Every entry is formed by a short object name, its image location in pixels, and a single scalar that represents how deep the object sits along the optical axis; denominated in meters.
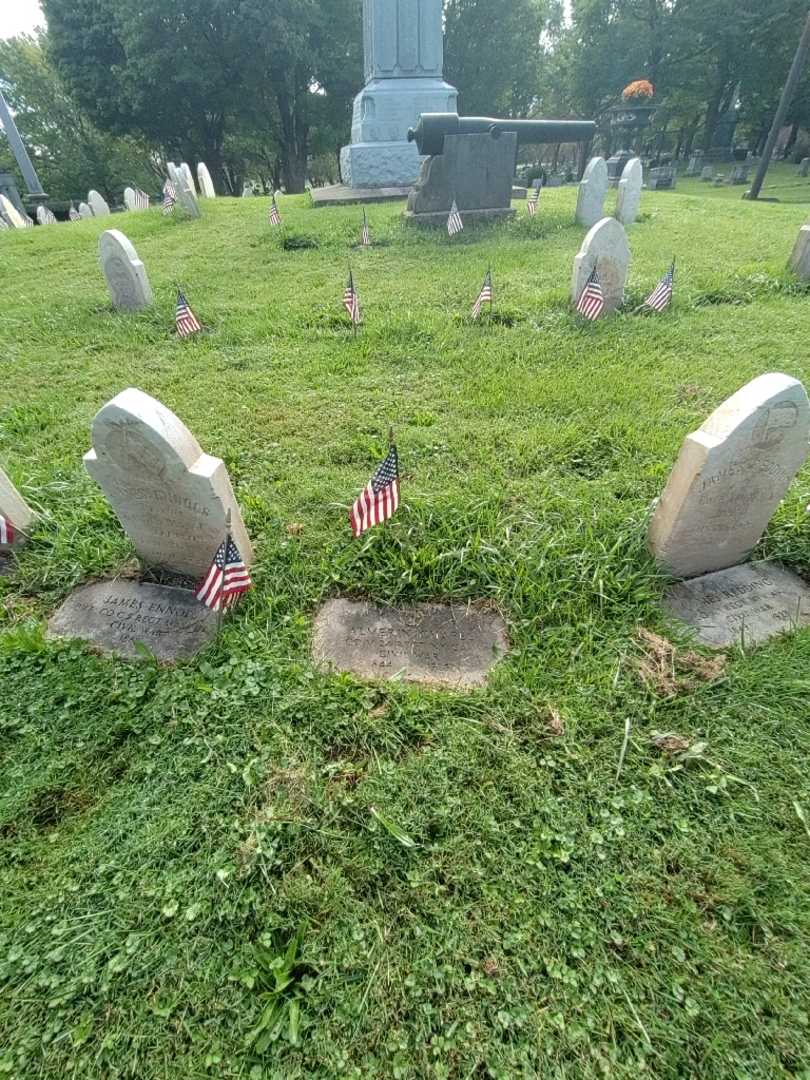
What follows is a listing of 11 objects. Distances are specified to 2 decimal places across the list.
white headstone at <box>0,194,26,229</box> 16.05
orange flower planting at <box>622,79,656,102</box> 20.22
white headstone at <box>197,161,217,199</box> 14.29
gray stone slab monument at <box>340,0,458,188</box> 12.56
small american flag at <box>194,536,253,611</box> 2.41
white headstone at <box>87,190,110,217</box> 16.52
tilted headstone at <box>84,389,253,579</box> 2.40
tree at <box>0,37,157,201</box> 31.67
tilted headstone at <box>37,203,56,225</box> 20.18
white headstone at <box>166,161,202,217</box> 11.37
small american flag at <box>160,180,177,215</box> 11.96
